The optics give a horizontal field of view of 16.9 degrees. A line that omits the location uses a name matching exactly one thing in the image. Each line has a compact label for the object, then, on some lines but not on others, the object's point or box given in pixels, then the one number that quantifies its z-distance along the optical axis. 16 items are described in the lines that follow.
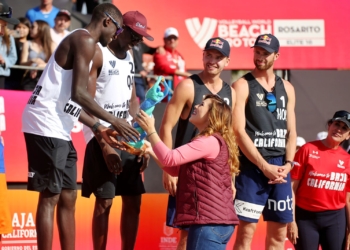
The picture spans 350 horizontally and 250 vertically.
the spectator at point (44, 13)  18.59
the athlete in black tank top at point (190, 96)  10.67
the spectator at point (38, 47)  17.01
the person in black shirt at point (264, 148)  11.14
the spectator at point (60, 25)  18.03
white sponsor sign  19.76
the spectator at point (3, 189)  9.72
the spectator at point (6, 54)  16.19
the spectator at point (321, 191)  12.52
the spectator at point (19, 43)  16.85
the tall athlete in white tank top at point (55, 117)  9.25
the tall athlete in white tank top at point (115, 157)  10.24
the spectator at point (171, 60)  18.01
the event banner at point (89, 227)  13.56
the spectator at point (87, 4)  21.80
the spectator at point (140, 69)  17.65
